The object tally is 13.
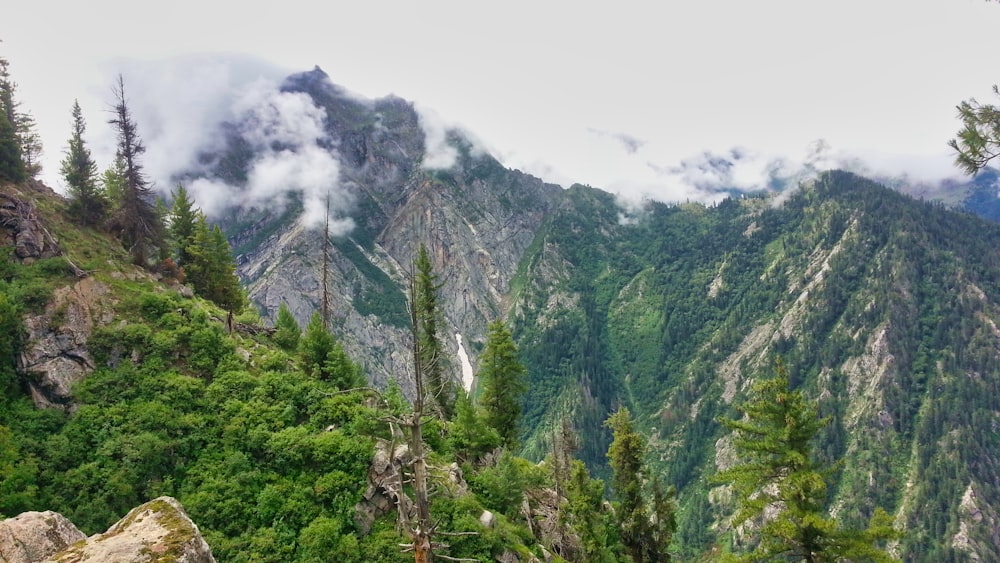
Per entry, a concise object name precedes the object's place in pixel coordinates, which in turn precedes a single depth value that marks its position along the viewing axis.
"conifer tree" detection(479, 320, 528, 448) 45.44
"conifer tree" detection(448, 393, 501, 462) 34.66
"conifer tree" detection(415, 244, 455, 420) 45.25
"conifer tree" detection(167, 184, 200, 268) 50.16
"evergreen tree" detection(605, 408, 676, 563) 39.84
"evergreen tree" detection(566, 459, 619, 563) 34.97
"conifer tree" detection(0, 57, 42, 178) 46.99
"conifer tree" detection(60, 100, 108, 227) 41.53
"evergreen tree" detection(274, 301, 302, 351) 43.97
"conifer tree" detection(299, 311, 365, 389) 34.31
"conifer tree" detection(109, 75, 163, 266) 41.97
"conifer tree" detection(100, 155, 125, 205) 44.12
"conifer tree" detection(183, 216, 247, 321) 48.91
